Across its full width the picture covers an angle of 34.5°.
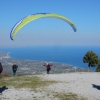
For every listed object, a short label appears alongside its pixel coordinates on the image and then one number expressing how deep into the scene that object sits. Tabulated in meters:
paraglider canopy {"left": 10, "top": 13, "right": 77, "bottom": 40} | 10.27
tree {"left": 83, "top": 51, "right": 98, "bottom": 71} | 30.53
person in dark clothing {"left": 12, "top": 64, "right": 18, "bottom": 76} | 20.22
